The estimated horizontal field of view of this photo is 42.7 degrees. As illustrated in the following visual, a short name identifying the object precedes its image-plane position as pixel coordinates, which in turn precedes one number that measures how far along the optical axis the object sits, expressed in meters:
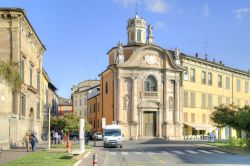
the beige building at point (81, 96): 69.16
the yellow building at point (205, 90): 49.91
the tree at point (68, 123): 36.02
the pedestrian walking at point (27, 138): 25.13
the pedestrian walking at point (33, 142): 25.12
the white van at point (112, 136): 32.22
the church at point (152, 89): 45.20
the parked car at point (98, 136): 46.87
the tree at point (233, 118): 27.93
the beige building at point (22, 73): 25.58
